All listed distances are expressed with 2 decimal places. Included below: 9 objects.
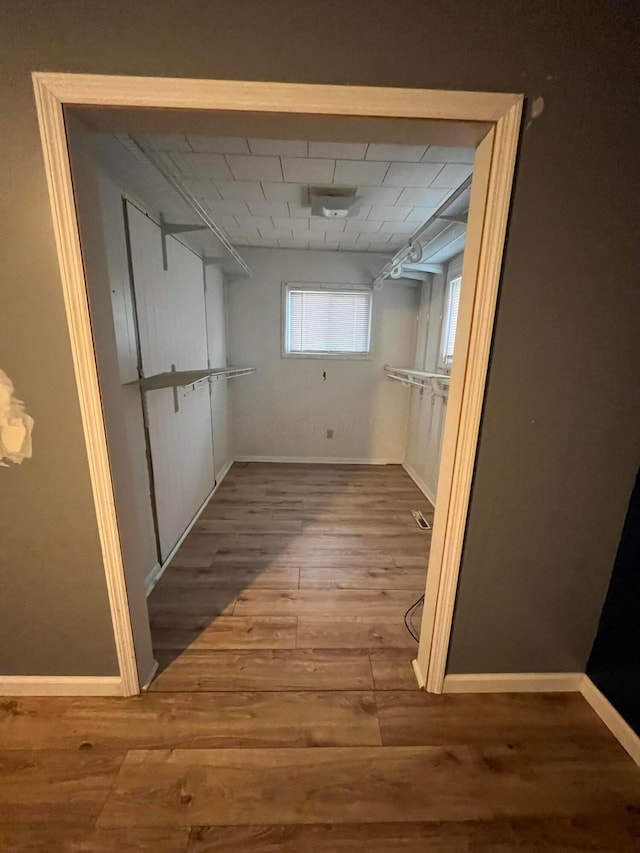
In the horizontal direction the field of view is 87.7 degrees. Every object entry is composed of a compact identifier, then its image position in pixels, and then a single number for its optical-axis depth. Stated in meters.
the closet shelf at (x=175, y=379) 1.80
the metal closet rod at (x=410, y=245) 1.68
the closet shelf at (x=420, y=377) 2.65
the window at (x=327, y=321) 3.87
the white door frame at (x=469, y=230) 0.90
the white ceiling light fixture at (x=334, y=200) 2.19
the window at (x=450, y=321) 3.17
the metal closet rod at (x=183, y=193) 1.51
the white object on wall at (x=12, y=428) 1.09
